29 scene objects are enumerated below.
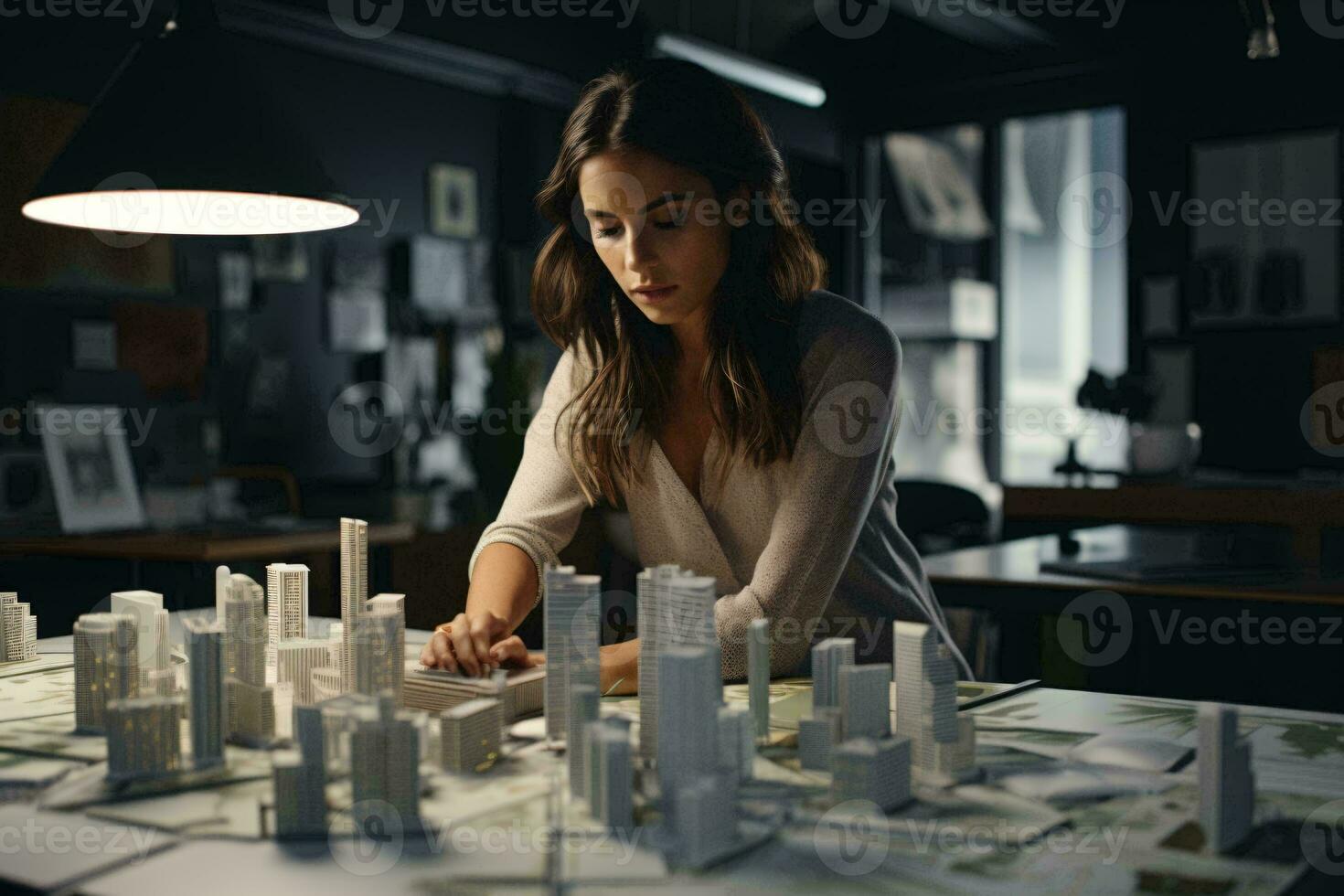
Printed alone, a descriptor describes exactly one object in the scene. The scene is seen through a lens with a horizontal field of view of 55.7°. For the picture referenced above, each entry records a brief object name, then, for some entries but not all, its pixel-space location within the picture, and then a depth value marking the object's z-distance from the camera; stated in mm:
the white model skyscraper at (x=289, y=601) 1458
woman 1549
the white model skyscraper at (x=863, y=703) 1017
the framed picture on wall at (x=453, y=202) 5180
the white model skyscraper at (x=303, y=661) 1227
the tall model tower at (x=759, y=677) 1130
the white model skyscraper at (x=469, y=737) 1013
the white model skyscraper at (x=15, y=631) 1545
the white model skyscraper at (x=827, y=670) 1075
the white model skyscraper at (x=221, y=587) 1242
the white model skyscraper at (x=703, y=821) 810
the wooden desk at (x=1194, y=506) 3176
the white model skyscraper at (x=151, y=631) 1303
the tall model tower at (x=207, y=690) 1037
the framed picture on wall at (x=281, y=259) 4531
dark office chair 3648
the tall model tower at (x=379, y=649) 1127
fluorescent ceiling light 4031
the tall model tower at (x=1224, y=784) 837
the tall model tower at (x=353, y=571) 1337
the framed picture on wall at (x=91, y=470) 3408
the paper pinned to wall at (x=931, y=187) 6926
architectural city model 865
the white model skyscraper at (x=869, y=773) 903
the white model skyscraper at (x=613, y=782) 872
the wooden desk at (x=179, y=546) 3086
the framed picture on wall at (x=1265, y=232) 5012
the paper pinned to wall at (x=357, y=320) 4820
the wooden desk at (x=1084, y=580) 2279
